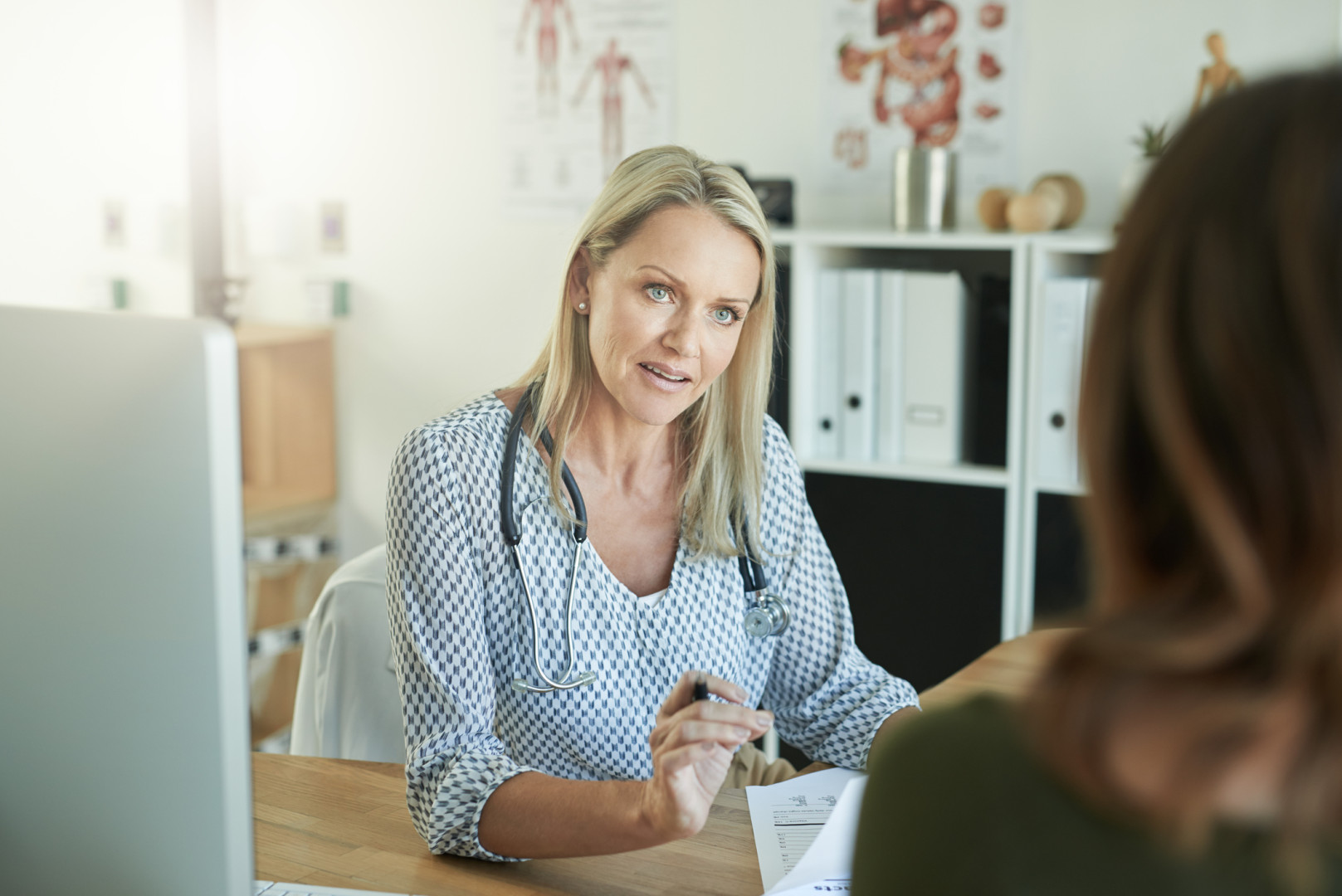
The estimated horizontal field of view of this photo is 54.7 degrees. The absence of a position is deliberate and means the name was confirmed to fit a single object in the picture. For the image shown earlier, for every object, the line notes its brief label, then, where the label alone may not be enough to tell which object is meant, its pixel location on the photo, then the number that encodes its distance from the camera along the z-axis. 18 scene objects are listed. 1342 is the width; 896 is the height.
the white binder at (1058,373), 2.35
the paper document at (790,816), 1.11
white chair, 1.58
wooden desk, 1.08
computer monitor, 0.65
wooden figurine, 2.38
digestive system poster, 2.71
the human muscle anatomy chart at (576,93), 3.11
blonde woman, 1.28
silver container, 2.58
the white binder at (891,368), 2.48
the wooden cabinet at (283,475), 3.45
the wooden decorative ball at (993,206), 2.54
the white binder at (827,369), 2.55
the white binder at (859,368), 2.51
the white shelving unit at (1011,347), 2.39
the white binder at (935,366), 2.44
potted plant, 2.36
